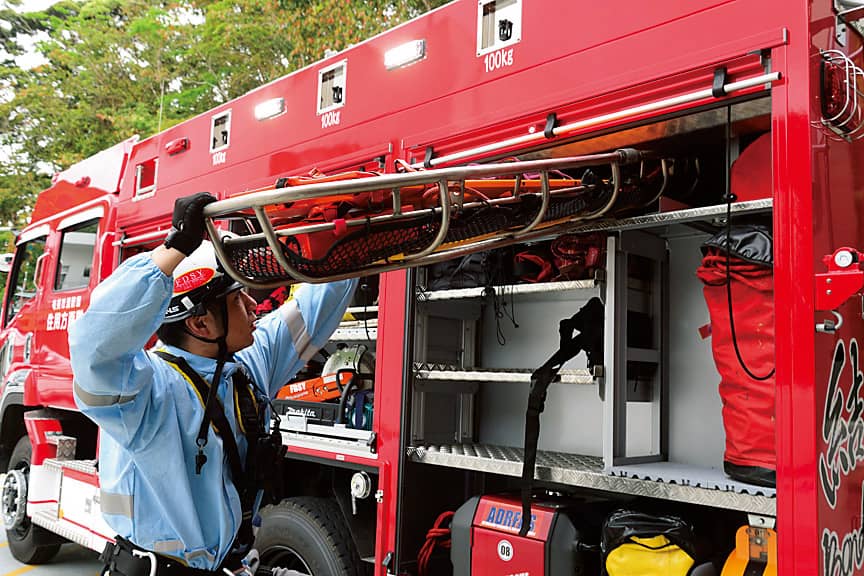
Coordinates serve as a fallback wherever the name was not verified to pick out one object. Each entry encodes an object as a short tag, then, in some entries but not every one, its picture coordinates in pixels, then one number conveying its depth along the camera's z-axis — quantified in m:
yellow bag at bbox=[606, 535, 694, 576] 2.54
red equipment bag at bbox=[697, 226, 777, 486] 2.43
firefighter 2.40
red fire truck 2.22
